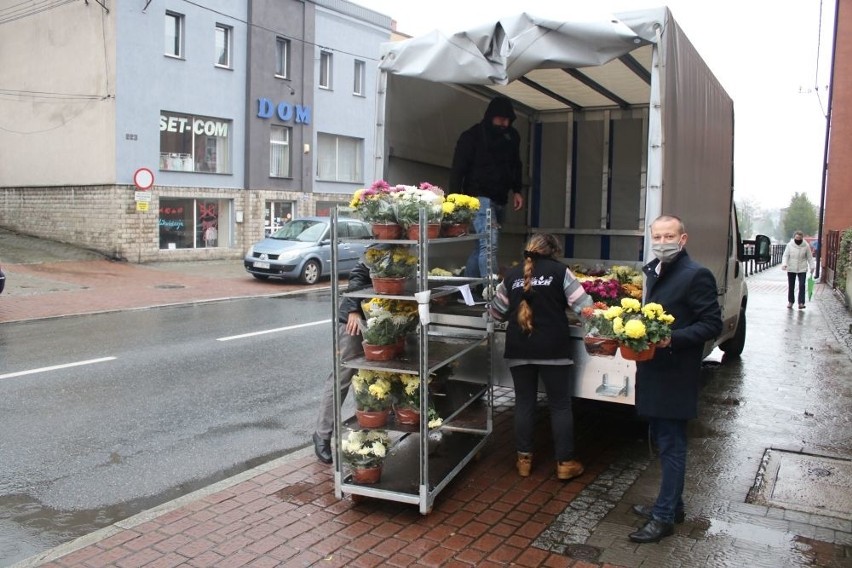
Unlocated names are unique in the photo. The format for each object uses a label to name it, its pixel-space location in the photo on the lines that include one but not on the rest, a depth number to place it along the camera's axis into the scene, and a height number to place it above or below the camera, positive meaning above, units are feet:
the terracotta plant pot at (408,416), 15.76 -3.97
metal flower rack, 15.08 -4.25
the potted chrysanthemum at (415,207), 15.07 +0.40
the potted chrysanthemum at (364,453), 15.69 -4.74
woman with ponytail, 16.78 -2.36
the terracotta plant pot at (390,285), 15.38 -1.20
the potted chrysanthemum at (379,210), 15.37 +0.34
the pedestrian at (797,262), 57.00 -1.90
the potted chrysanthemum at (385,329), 15.56 -2.14
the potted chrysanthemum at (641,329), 13.19 -1.68
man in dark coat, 14.12 -2.55
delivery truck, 17.03 +3.24
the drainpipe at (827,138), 94.38 +12.70
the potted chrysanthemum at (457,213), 16.51 +0.35
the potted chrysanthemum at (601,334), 13.87 -1.90
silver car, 62.69 -2.35
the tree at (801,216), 314.35 +8.95
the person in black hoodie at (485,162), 22.25 +2.00
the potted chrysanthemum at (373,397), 15.60 -3.56
